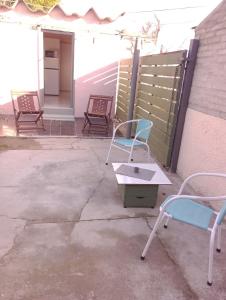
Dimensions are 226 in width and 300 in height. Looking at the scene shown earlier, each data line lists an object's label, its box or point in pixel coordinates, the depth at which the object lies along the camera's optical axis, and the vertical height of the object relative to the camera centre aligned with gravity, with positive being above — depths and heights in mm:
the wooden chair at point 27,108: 5041 -769
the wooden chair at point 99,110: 5437 -733
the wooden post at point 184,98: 3211 -159
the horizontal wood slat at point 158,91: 3633 -117
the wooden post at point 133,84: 4837 -33
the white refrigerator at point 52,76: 8549 +5
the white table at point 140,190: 2528 -1165
